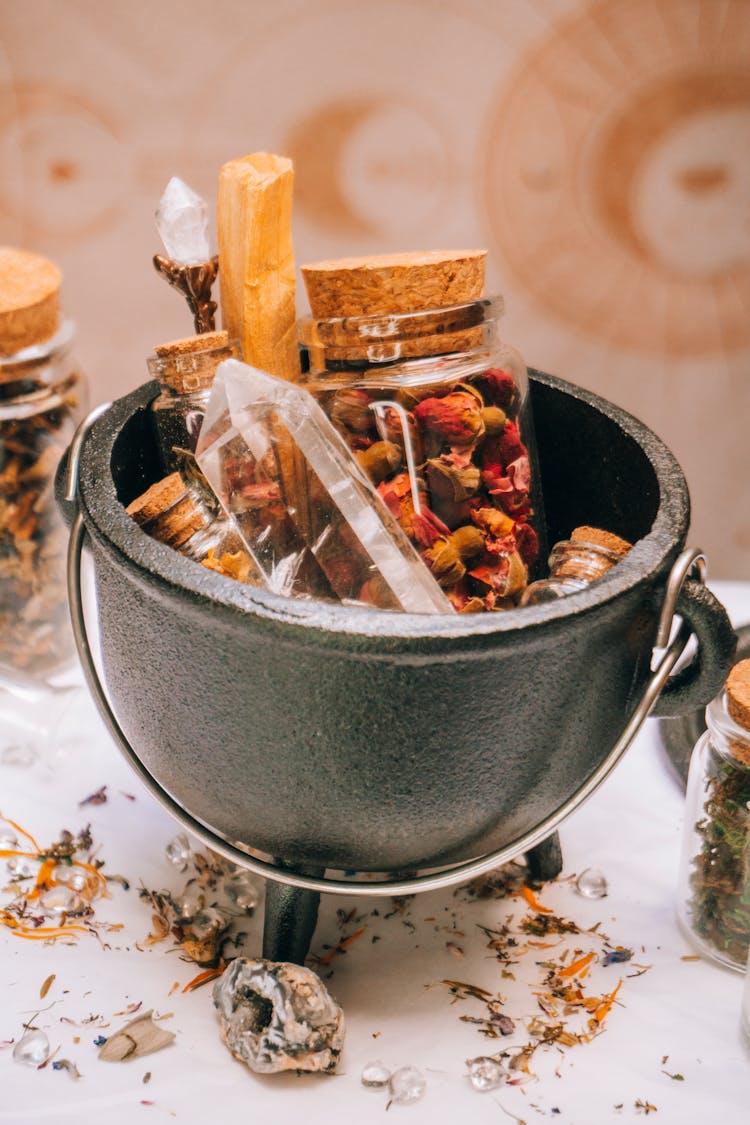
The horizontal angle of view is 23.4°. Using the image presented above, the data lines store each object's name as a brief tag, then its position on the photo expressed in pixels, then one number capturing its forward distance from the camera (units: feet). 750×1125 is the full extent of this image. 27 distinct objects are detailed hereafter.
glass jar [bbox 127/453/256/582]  1.32
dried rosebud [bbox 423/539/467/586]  1.33
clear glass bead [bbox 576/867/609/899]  1.48
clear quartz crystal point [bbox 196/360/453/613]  1.29
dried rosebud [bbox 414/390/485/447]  1.32
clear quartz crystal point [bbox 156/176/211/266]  1.39
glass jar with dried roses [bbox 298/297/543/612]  1.33
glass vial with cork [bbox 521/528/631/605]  1.32
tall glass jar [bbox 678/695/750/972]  1.36
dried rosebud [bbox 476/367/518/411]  1.36
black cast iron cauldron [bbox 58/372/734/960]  1.18
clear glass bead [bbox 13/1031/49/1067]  1.31
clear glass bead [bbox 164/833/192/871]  1.50
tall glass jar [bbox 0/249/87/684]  1.64
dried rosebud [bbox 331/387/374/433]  1.34
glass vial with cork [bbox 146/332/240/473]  1.37
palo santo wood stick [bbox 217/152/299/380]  1.36
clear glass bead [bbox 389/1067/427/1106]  1.29
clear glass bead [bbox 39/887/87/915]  1.45
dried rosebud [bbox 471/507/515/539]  1.35
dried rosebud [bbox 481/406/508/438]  1.35
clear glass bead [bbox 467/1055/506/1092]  1.30
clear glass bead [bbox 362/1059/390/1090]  1.30
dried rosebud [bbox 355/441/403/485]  1.34
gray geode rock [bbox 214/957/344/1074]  1.29
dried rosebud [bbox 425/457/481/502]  1.33
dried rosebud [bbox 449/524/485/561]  1.34
